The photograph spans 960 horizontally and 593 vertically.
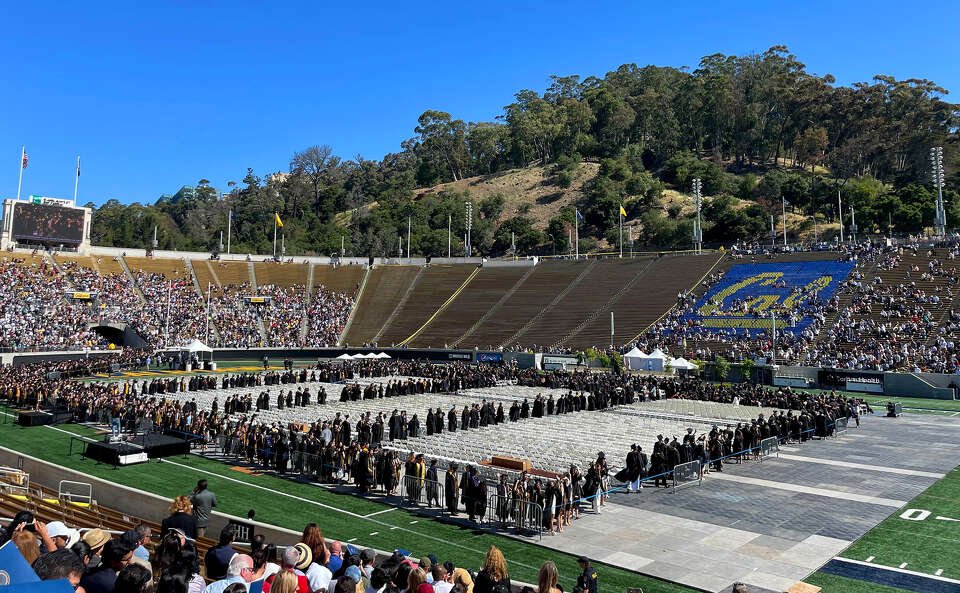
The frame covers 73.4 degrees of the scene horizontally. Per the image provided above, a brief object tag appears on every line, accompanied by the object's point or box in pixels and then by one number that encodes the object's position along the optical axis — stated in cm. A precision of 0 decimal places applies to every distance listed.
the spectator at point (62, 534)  617
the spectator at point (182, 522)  816
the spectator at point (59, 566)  453
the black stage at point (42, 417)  2453
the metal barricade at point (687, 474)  1716
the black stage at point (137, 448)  1905
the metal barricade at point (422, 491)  1563
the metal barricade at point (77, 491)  1420
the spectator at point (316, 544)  697
